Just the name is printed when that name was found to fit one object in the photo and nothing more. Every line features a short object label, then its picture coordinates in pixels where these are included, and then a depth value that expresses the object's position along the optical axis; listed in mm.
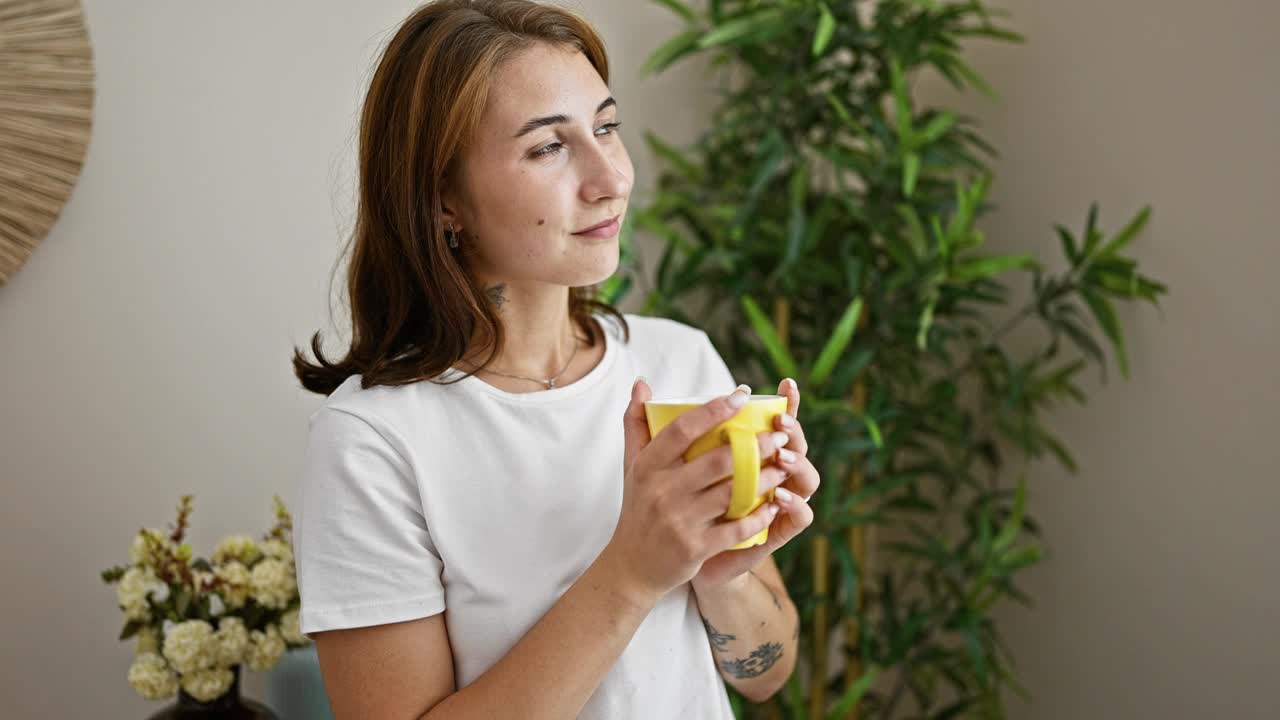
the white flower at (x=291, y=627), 1396
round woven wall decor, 1413
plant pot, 1360
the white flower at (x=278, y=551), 1432
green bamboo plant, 1822
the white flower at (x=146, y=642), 1374
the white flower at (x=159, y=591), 1414
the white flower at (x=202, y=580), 1379
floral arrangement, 1337
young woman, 860
